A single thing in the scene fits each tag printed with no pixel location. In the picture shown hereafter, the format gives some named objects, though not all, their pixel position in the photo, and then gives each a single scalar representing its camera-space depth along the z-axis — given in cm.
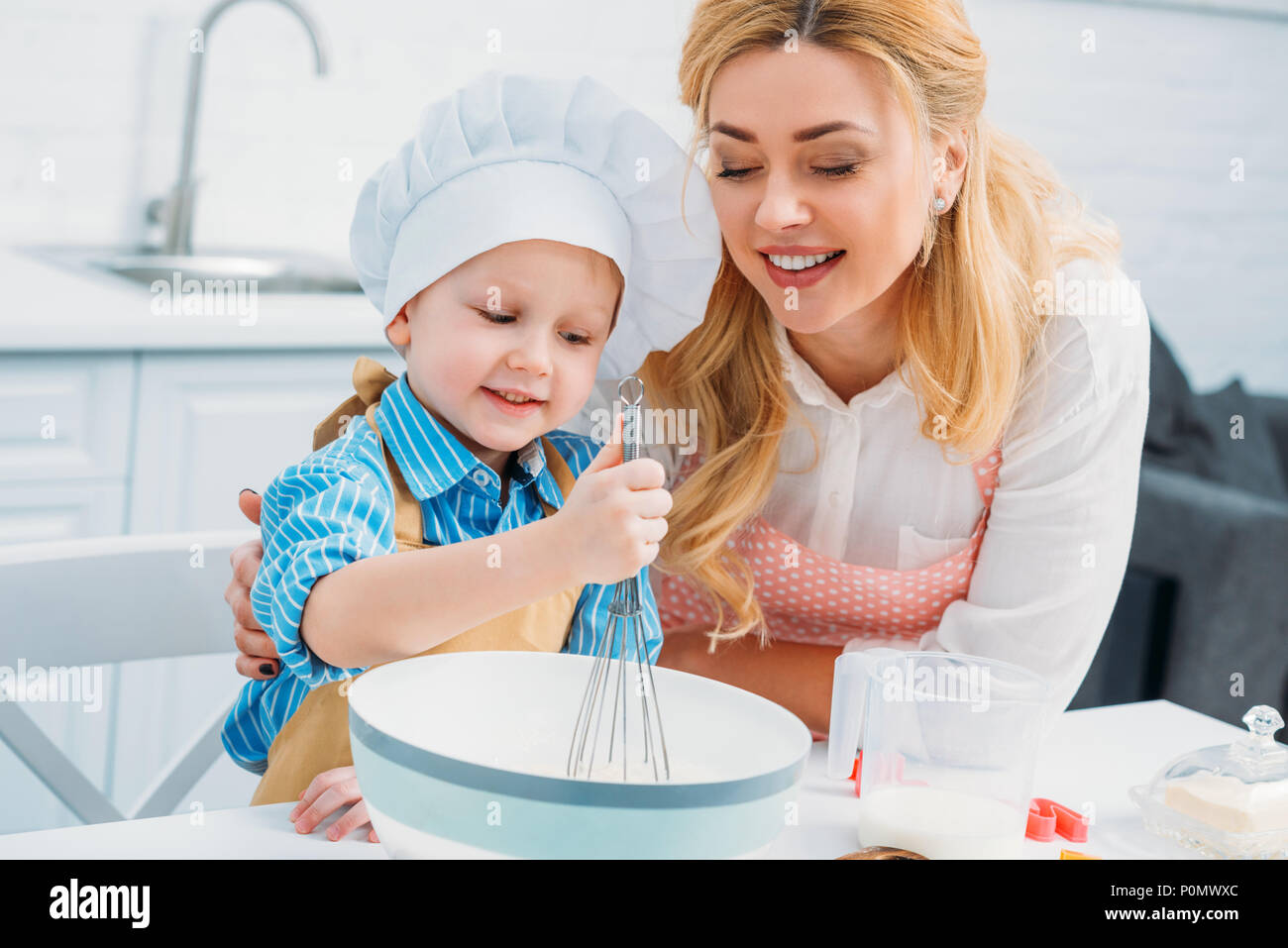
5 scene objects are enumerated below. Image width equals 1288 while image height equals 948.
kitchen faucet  214
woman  93
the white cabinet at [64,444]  155
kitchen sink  211
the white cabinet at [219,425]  164
